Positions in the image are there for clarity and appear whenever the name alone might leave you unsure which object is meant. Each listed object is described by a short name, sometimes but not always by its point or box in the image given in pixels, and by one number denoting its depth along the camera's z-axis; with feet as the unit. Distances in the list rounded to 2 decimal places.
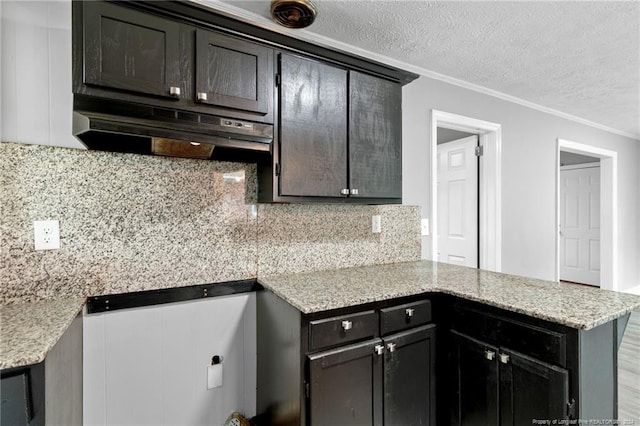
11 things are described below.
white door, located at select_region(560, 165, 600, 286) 16.70
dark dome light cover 5.44
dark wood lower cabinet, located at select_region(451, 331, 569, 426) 4.17
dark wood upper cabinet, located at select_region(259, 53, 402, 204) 5.38
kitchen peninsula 4.21
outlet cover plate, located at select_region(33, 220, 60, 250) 4.52
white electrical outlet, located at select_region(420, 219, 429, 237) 8.23
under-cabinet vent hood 3.98
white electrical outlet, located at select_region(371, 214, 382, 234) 7.47
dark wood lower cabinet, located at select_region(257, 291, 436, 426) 4.57
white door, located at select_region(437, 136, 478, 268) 9.96
